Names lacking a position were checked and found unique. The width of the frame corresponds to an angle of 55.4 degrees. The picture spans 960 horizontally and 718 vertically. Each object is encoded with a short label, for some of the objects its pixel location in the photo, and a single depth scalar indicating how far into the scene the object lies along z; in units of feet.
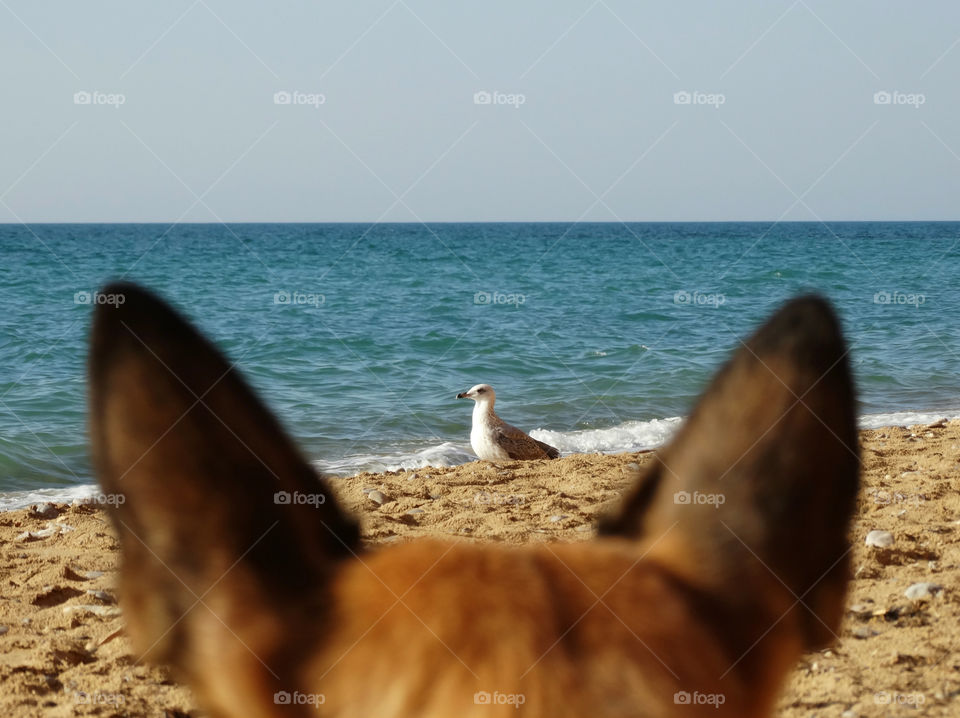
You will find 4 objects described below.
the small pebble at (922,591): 16.47
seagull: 33.40
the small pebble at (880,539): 19.16
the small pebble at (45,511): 25.41
